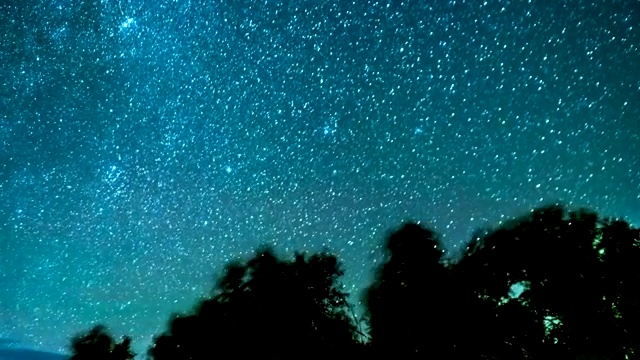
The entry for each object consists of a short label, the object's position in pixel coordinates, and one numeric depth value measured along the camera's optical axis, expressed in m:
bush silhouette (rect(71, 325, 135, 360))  23.27
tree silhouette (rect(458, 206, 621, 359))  14.35
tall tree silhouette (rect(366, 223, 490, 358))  14.66
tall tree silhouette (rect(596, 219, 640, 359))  14.17
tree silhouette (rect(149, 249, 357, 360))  16.09
